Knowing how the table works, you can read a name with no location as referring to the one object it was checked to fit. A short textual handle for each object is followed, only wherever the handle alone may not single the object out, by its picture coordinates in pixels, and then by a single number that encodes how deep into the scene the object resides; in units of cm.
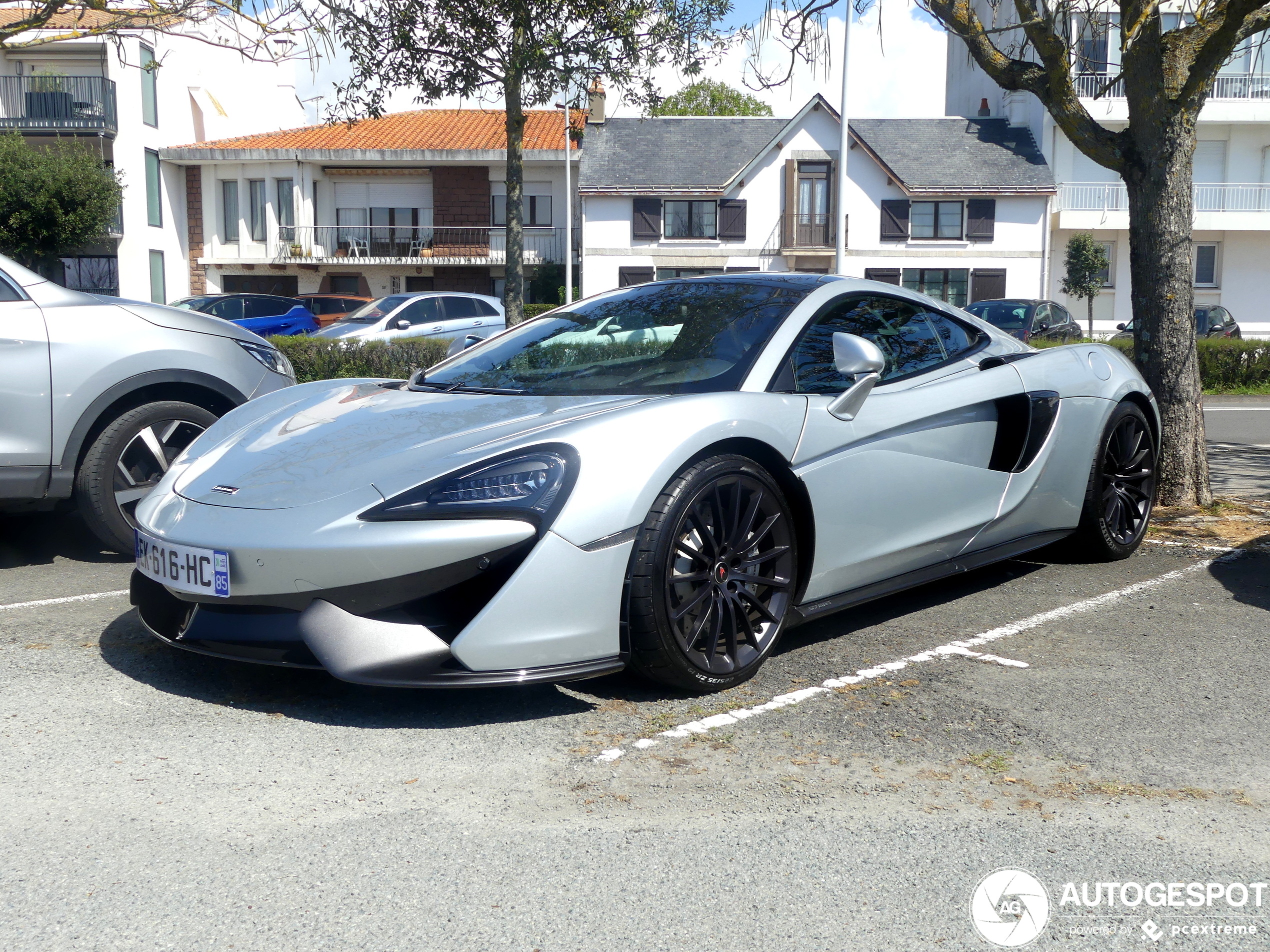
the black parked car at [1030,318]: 2306
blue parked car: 2350
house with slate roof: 3806
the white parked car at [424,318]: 1895
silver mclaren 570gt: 312
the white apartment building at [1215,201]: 3662
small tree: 3403
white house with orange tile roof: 3900
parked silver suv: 504
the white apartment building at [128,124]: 3441
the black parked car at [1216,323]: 2702
